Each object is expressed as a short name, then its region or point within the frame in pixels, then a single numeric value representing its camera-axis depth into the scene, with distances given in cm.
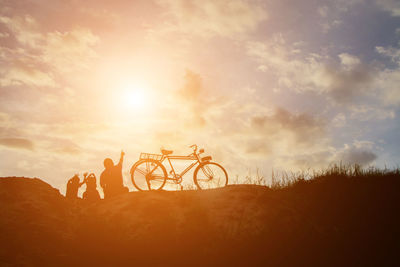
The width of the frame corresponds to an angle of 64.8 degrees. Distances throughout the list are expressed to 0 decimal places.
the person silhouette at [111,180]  906
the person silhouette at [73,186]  862
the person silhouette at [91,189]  879
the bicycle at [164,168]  963
